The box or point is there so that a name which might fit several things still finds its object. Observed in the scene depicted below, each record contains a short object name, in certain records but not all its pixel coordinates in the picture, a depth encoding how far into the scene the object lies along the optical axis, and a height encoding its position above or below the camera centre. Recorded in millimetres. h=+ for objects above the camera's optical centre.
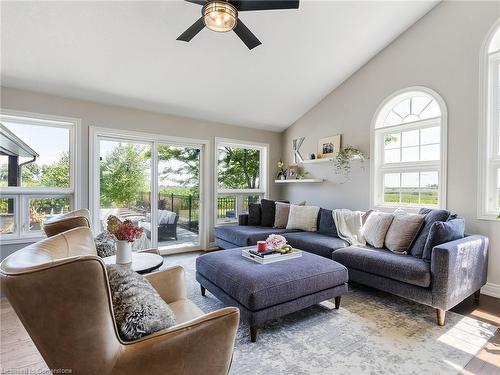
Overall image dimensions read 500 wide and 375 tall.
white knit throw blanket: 3346 -535
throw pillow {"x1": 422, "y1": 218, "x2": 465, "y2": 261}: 2463 -460
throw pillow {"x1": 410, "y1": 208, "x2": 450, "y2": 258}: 2689 -458
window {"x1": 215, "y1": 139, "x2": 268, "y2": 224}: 4949 +176
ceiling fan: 1886 +1285
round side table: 1990 -628
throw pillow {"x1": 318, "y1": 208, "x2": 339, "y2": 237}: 3832 -574
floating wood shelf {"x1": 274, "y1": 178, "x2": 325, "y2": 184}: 4744 +92
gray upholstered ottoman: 1989 -804
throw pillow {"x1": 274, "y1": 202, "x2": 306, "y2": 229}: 4434 -501
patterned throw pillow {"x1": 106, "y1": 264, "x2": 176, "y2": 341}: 1031 -500
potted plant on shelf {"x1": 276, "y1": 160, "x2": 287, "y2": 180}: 5449 +306
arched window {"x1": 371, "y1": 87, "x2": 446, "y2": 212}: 3373 +497
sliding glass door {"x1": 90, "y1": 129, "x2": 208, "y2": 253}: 3855 -26
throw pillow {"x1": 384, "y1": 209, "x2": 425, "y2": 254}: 2826 -505
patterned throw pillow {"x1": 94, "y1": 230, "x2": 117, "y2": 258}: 2430 -564
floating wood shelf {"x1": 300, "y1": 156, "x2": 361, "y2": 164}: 4507 +448
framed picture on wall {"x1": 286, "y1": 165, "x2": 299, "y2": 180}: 5230 +272
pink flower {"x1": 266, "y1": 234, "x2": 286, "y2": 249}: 2633 -568
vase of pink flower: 2020 -391
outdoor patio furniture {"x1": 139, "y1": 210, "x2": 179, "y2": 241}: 4246 -669
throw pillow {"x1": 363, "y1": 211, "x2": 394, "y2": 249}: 3065 -504
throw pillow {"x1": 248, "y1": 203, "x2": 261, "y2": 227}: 4566 -511
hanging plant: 4128 +439
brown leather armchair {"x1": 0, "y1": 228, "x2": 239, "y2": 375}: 815 -493
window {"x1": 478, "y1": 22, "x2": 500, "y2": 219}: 2908 +621
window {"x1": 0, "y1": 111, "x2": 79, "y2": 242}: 3199 +169
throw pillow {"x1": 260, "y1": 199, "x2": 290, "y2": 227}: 4543 -478
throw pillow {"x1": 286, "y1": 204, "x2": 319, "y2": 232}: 4172 -523
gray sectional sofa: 2244 -779
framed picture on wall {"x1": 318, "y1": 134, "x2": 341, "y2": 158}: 4465 +693
